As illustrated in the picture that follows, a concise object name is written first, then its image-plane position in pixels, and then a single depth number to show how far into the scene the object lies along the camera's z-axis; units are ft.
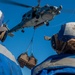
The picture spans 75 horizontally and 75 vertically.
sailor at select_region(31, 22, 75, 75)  11.59
